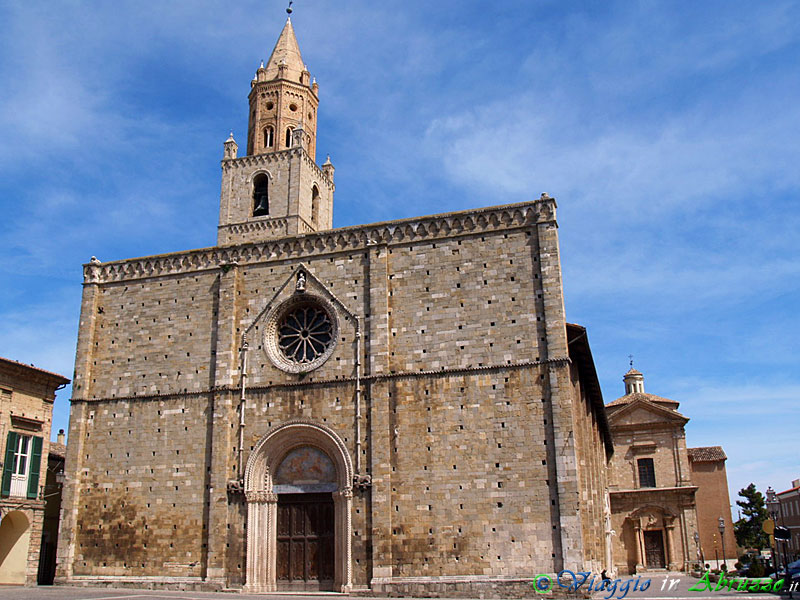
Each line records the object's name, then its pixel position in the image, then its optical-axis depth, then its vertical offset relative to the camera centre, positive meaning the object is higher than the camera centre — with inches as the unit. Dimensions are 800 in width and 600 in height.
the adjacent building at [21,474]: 860.0 +59.4
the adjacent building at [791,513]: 2571.4 -12.1
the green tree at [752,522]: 2353.6 -36.9
